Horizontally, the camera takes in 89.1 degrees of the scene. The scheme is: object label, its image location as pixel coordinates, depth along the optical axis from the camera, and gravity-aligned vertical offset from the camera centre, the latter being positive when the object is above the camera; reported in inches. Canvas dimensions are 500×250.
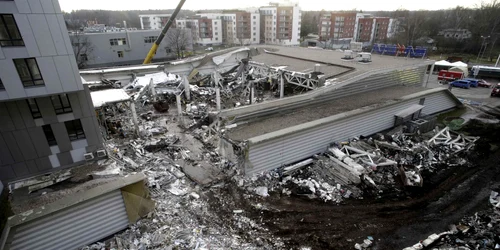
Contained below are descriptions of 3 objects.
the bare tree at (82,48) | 1473.9 -140.5
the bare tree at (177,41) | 1849.8 -140.1
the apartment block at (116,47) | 1538.6 -153.0
